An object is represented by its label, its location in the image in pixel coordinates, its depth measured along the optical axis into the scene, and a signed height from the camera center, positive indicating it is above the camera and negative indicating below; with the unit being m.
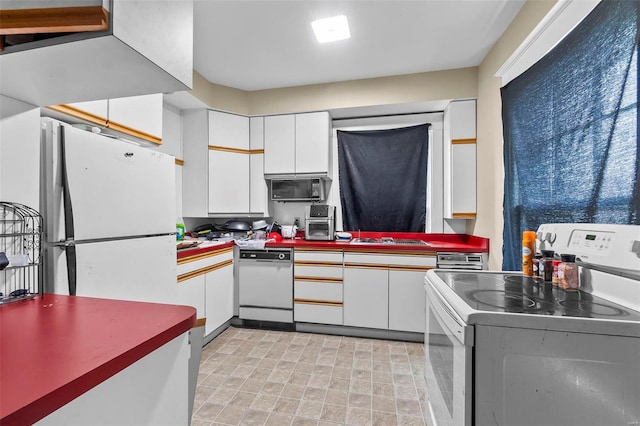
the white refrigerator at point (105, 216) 1.19 -0.03
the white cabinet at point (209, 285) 2.22 -0.67
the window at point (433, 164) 3.12 +0.52
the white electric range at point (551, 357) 0.81 -0.45
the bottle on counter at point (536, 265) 1.34 -0.27
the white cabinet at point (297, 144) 3.04 +0.74
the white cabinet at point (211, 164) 3.03 +0.50
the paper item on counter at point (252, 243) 2.84 -0.35
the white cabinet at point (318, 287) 2.72 -0.76
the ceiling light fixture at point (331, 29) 2.07 +1.42
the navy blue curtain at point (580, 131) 1.13 +0.41
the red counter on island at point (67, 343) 0.41 -0.28
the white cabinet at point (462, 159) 2.71 +0.51
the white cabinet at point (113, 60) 0.72 +0.44
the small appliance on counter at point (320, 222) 2.92 -0.13
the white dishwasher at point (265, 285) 2.80 -0.78
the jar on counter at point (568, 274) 1.15 -0.26
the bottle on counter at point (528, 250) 1.40 -0.20
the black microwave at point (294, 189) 3.18 +0.24
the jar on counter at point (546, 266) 1.28 -0.26
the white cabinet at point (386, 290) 2.55 -0.76
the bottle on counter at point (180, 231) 2.62 -0.21
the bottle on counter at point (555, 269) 1.21 -0.26
